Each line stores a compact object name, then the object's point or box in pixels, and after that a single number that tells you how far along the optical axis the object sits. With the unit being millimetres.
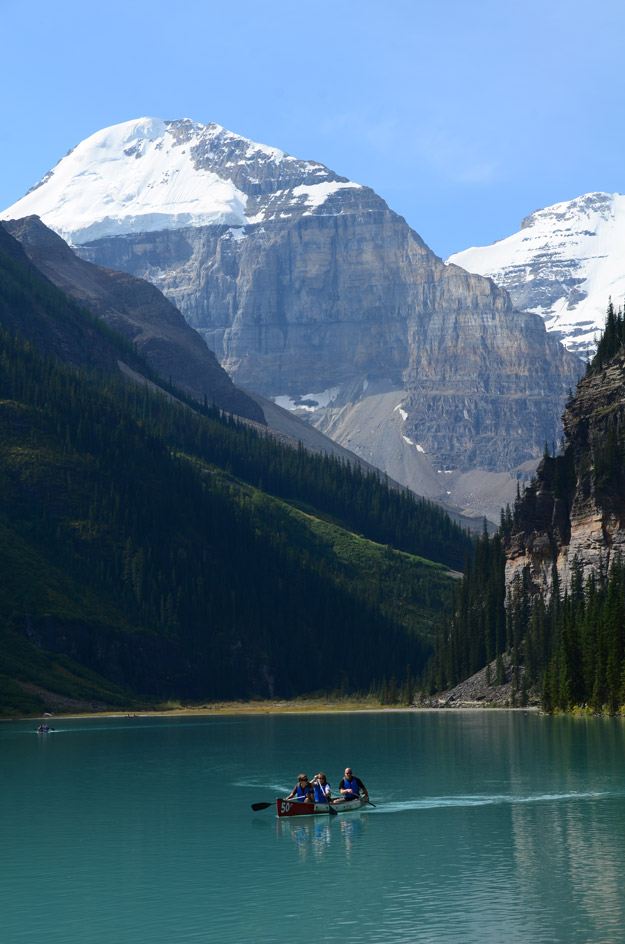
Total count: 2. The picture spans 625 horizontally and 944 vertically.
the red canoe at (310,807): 79938
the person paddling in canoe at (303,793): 80312
